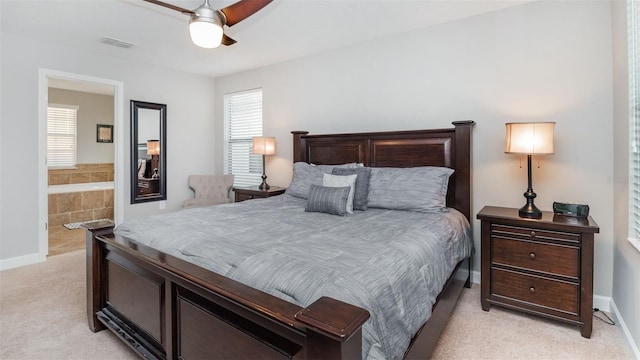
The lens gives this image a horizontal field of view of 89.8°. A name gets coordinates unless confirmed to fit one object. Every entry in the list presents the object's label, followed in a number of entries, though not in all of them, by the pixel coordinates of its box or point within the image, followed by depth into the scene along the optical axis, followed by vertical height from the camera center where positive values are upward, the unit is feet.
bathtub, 18.38 -0.42
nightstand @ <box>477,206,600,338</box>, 7.07 -2.03
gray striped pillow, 8.52 -0.55
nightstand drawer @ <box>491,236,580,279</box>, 7.22 -1.83
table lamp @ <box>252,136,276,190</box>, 14.14 +1.45
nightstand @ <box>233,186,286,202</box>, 13.04 -0.54
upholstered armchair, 16.33 -0.31
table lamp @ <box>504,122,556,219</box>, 7.80 +0.92
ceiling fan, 6.31 +3.24
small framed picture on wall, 21.73 +3.24
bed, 3.59 -1.45
